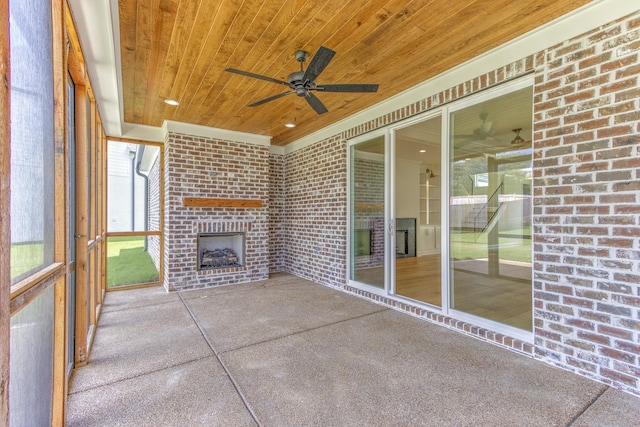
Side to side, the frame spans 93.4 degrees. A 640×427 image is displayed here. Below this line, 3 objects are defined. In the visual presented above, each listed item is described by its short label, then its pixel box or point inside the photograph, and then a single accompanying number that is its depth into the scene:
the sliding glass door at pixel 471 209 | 2.81
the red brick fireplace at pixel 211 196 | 4.78
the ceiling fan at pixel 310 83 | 2.36
